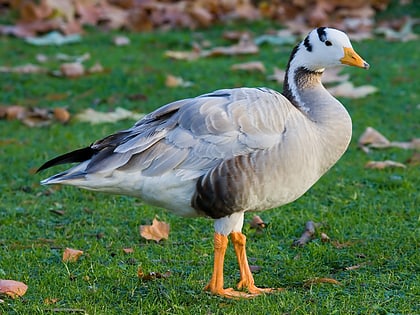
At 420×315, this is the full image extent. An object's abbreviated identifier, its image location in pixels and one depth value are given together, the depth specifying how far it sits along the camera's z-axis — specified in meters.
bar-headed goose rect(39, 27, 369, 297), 9.90
